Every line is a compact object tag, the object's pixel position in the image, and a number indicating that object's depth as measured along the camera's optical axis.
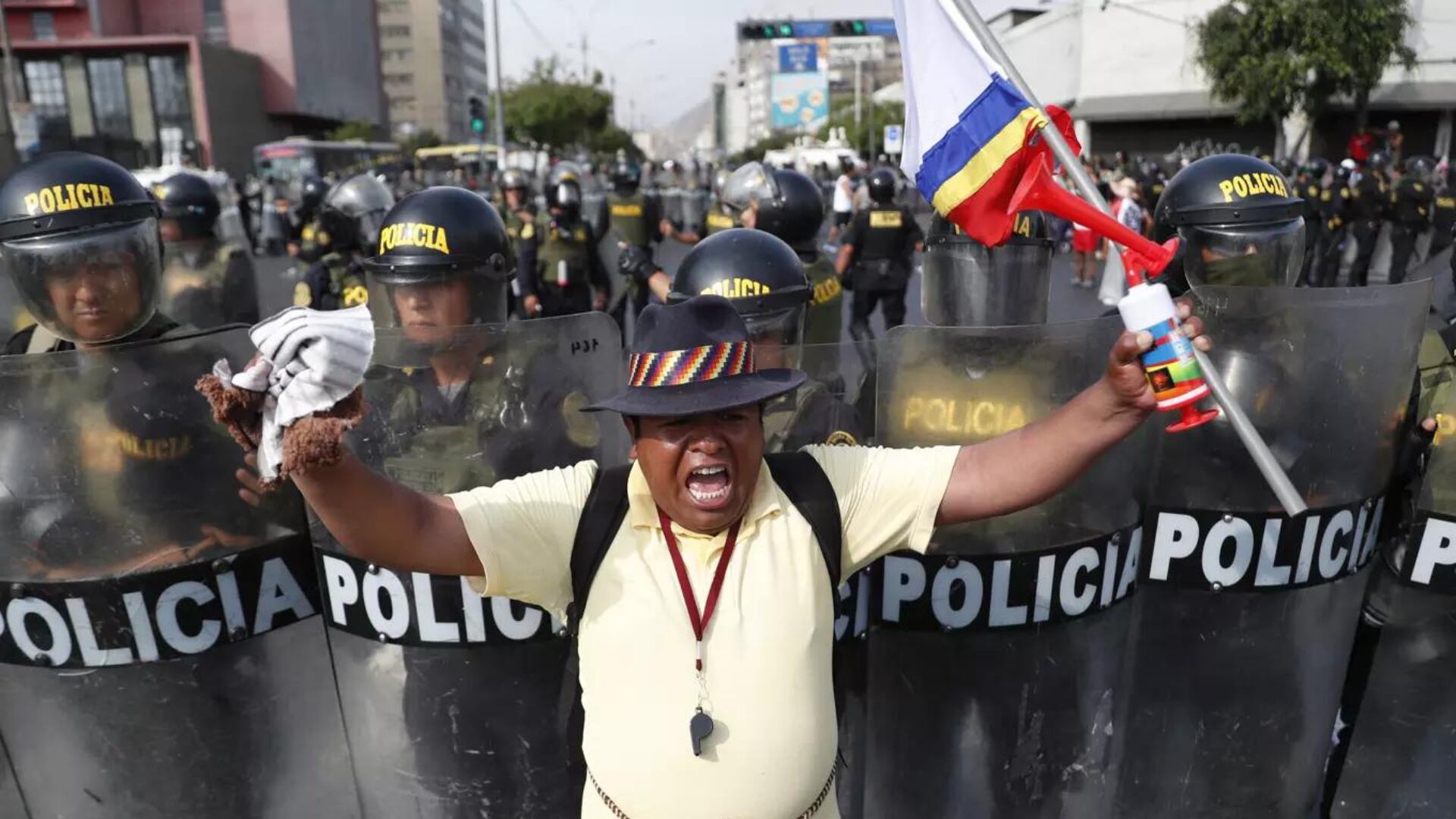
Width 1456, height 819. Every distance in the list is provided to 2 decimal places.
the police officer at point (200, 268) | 5.59
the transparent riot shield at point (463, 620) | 2.30
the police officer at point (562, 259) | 7.85
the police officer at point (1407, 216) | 11.66
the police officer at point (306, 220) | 8.25
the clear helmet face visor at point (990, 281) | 3.83
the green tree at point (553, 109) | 62.88
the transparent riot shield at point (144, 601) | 2.19
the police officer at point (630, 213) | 10.48
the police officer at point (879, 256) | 8.85
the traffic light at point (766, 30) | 48.16
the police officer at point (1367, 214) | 11.84
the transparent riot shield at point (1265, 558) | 2.37
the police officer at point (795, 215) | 5.32
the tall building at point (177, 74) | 50.31
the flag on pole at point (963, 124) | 1.73
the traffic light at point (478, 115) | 21.11
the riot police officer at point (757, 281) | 3.13
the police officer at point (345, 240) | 5.72
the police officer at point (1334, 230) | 12.33
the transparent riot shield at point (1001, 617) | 2.28
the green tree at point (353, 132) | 55.28
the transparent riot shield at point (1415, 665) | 2.54
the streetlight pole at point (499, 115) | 27.71
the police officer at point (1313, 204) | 12.89
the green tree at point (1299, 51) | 26.56
